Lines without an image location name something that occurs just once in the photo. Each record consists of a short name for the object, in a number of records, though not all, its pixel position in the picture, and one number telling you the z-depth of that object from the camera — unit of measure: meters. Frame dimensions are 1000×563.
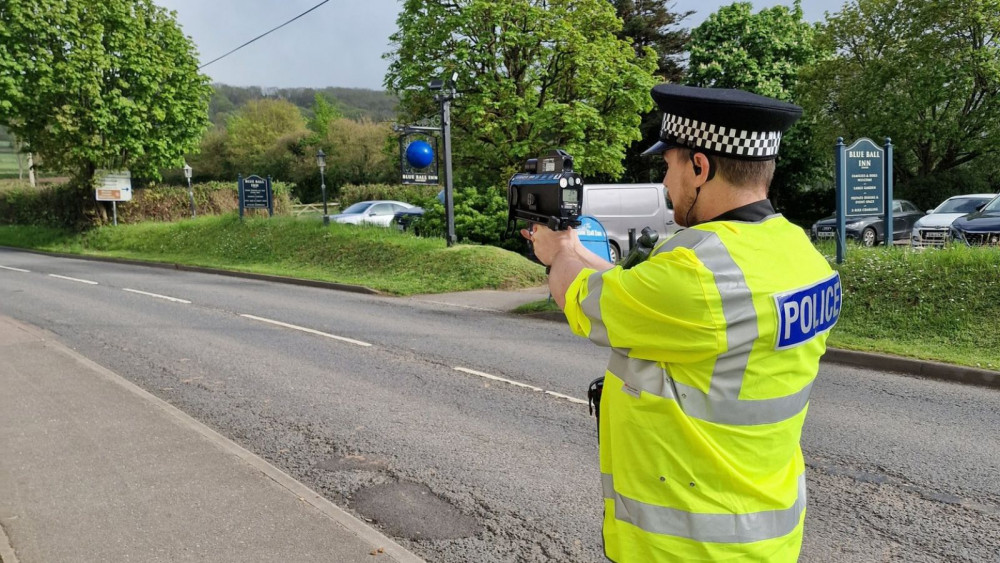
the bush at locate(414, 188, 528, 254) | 19.72
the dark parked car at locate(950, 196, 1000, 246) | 11.80
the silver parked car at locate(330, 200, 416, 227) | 25.97
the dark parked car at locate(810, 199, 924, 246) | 19.73
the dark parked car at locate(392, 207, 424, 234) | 24.51
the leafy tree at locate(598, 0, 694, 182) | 36.28
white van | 17.31
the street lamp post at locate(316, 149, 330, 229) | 21.51
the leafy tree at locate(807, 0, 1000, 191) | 23.59
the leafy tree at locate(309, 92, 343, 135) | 77.66
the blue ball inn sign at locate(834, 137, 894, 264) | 10.78
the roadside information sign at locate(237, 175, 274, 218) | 23.98
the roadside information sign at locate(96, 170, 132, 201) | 29.64
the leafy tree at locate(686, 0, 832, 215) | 31.28
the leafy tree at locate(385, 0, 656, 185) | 19.61
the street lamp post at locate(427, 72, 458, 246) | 16.67
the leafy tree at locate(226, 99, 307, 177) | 57.75
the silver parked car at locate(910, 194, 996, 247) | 17.11
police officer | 1.57
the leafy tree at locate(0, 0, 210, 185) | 26.73
